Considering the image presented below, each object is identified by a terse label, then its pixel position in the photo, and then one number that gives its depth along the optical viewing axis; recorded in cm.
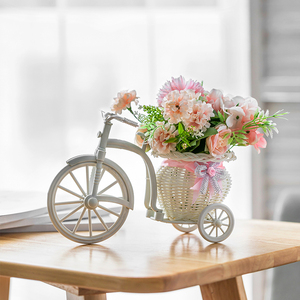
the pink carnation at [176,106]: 138
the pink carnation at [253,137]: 142
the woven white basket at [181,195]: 144
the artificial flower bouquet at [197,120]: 139
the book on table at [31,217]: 145
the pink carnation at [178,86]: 142
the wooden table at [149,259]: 127
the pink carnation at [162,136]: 142
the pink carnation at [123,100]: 143
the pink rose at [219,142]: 140
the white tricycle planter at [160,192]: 141
